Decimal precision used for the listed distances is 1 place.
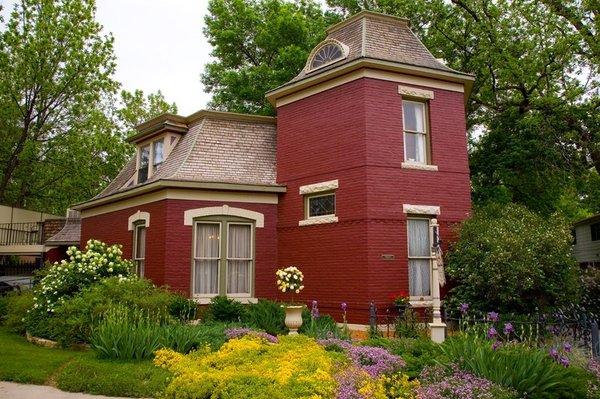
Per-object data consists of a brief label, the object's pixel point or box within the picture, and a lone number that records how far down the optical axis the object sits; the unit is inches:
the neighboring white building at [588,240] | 1195.9
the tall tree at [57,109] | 1070.4
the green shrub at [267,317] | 502.9
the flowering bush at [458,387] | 259.0
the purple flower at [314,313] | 515.1
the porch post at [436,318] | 421.5
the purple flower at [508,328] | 318.7
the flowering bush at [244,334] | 418.6
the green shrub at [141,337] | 374.9
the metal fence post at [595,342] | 358.3
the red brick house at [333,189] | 571.5
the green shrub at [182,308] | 539.2
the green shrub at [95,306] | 452.4
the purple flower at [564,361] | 287.6
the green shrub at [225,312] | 537.6
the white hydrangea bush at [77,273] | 527.2
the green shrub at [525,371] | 273.4
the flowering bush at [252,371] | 273.6
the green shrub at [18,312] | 551.5
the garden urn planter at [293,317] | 466.0
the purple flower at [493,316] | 357.1
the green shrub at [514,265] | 501.0
